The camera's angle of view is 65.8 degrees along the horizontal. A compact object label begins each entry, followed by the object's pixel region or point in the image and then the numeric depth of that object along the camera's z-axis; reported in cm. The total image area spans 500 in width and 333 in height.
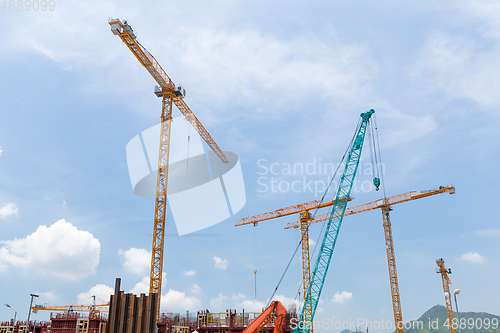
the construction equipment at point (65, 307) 8581
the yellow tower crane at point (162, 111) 5953
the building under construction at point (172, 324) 5609
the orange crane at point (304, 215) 8619
